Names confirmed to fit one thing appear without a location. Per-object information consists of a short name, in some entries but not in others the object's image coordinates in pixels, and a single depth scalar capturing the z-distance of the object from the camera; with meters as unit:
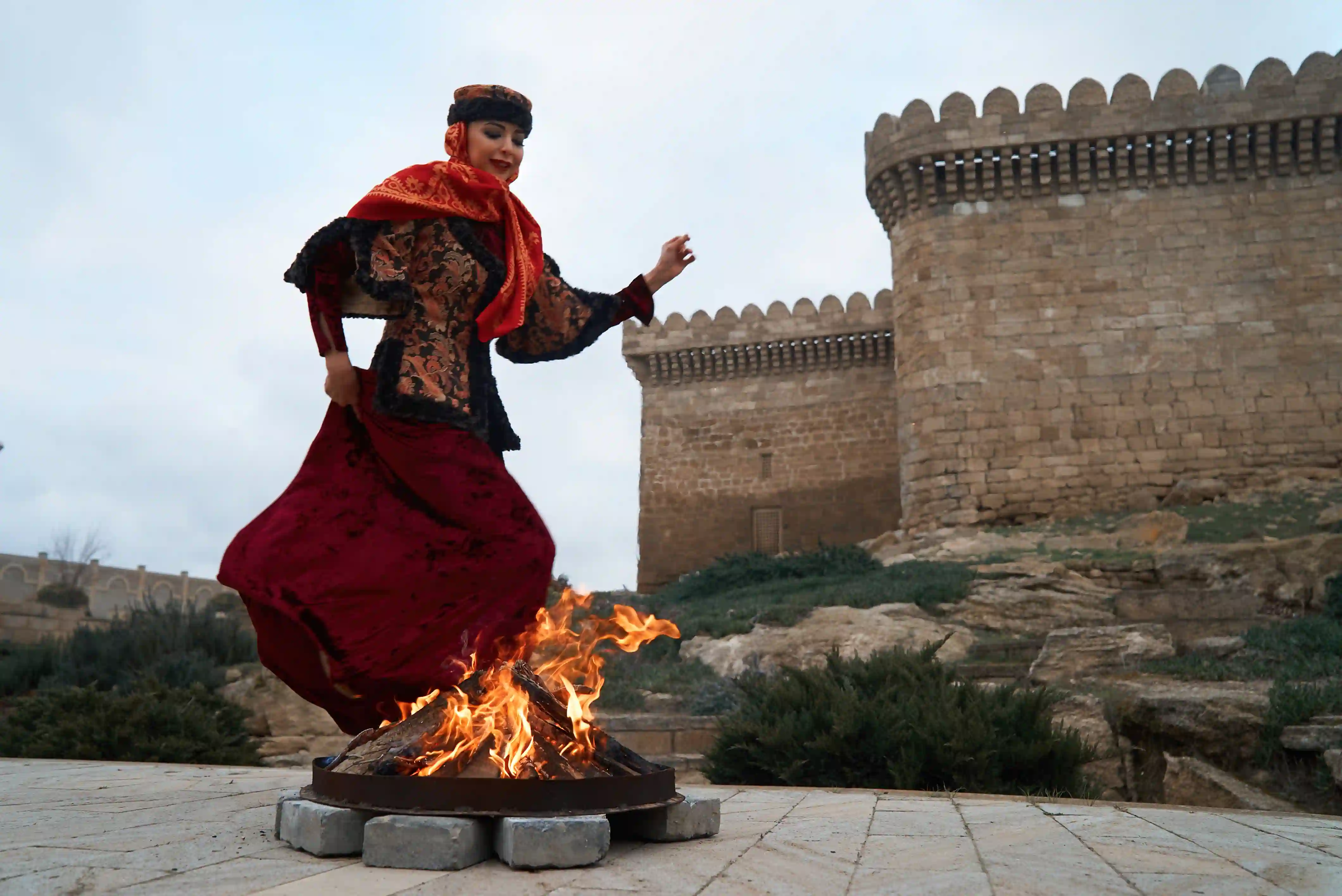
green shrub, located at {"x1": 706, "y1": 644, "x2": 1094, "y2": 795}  5.06
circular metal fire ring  2.50
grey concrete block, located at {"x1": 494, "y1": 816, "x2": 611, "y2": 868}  2.39
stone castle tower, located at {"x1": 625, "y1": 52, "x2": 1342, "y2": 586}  16.34
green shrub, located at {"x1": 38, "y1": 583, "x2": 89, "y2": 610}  20.81
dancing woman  2.90
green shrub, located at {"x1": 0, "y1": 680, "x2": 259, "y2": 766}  6.46
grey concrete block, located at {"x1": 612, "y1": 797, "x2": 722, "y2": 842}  2.83
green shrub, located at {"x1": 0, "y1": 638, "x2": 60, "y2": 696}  9.98
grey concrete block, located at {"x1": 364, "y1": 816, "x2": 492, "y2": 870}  2.39
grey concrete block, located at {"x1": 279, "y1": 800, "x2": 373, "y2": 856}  2.56
